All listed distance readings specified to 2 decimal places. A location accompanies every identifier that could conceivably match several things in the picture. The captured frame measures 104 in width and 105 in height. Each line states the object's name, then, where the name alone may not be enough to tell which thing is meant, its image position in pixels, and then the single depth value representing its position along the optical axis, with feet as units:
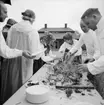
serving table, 3.86
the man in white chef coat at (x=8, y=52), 6.26
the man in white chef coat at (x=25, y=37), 8.36
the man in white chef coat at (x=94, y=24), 5.06
